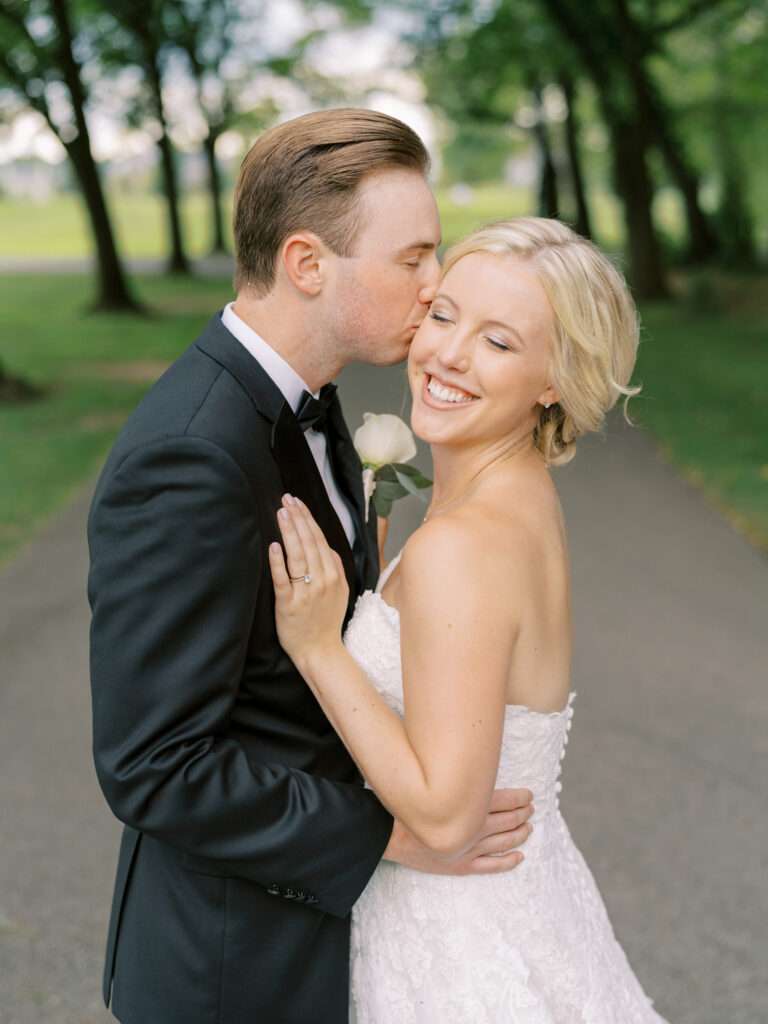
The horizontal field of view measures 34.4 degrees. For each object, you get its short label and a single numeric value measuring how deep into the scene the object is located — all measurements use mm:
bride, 2281
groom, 2146
